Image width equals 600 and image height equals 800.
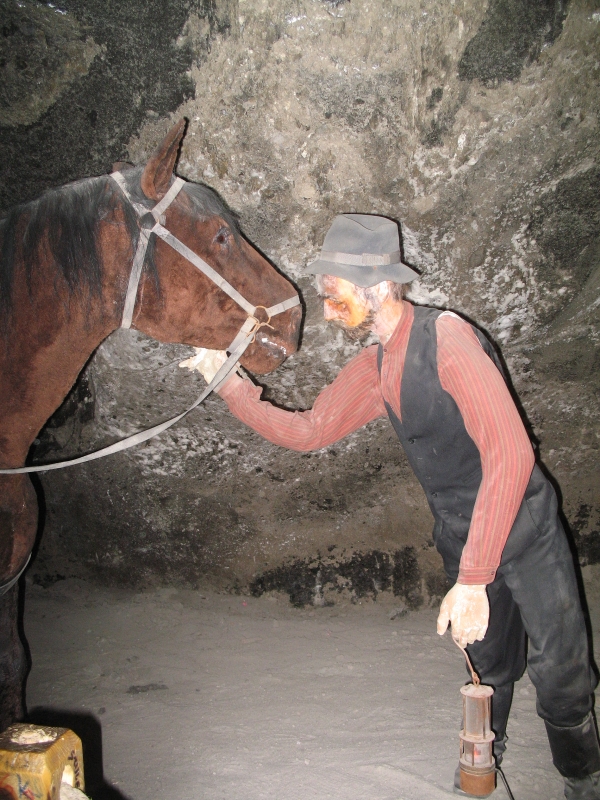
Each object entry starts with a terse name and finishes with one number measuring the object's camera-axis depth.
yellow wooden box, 1.00
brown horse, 1.68
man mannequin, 1.50
